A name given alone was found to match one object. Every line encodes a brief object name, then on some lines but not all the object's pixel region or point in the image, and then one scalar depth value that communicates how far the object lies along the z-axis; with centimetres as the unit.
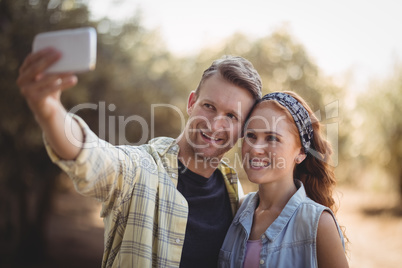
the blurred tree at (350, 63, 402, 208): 1474
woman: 224
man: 150
